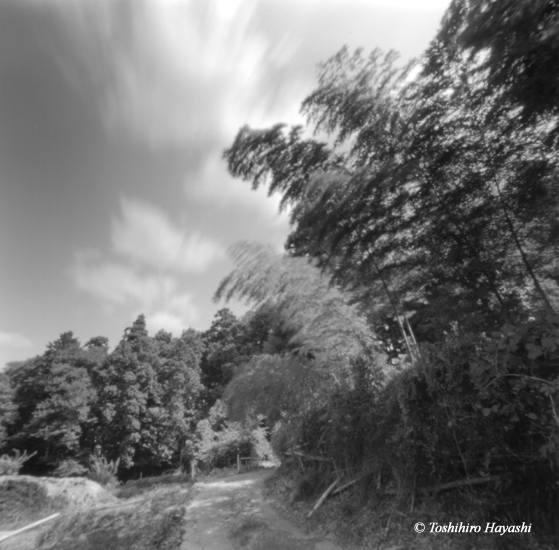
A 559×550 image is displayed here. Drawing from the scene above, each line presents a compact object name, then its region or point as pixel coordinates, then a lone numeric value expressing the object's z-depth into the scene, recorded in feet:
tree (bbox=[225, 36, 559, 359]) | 9.57
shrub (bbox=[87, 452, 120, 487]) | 32.43
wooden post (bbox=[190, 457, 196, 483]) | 47.62
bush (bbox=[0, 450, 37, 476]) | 27.55
